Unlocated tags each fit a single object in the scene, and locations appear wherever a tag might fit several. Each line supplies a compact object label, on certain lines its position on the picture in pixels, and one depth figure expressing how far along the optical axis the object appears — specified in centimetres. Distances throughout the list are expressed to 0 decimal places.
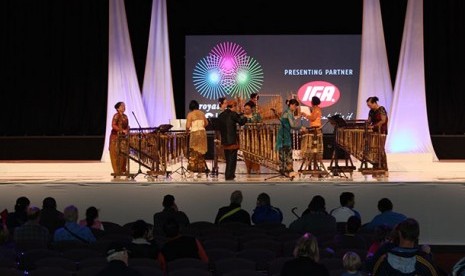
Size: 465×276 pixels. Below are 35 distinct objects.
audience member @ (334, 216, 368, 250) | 921
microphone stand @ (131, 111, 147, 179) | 1668
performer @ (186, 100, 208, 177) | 1706
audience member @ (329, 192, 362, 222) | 1142
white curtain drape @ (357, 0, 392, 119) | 2134
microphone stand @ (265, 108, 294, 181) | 1644
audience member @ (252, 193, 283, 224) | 1172
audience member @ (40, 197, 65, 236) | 1134
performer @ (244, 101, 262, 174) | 1766
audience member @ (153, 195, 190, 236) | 1127
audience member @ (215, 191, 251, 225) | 1155
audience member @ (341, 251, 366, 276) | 700
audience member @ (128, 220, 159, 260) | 851
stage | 1516
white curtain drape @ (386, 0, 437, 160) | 2088
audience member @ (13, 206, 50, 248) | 1000
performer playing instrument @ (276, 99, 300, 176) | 1636
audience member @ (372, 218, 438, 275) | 677
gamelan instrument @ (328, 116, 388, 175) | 1670
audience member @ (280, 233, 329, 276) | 685
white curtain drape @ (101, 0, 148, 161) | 2094
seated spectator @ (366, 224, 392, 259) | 862
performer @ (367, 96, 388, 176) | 1659
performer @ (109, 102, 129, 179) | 1662
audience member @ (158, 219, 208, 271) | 846
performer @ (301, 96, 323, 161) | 1650
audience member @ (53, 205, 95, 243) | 991
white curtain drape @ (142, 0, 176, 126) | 2152
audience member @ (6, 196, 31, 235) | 1119
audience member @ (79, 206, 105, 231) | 1080
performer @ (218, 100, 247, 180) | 1617
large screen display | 2275
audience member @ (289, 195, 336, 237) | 1052
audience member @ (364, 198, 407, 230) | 1040
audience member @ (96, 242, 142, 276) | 682
